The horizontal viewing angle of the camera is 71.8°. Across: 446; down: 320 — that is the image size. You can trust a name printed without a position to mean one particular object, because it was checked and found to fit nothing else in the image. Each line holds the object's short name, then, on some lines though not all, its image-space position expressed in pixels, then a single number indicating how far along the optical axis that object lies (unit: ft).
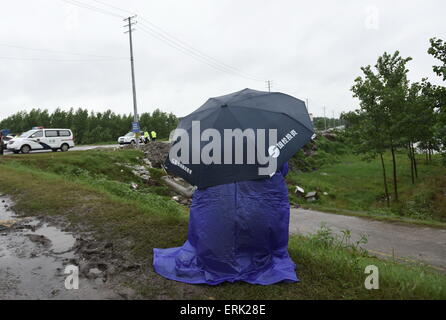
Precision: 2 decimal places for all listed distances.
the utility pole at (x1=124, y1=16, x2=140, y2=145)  86.84
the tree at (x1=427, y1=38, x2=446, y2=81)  37.01
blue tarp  11.03
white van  67.67
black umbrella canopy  10.69
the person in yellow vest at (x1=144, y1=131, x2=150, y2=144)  107.59
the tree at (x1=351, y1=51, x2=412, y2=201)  61.36
